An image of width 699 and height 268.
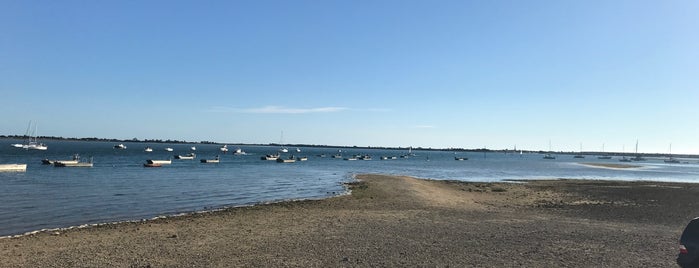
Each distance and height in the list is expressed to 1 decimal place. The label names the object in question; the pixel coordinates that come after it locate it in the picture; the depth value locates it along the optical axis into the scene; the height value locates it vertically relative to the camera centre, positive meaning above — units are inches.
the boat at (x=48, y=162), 2798.0 -125.8
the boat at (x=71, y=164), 2645.2 -125.5
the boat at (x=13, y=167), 2159.0 -128.9
